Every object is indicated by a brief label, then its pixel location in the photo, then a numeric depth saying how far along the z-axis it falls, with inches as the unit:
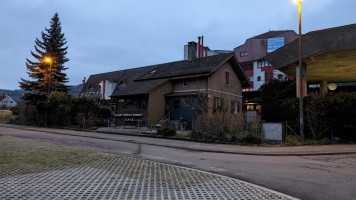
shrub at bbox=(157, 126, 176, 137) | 730.8
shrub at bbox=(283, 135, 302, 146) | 557.1
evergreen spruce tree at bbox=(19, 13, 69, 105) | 1459.2
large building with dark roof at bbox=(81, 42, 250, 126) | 1003.3
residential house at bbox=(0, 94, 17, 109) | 4118.1
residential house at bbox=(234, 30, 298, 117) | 2182.6
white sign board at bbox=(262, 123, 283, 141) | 580.1
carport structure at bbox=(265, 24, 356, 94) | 634.8
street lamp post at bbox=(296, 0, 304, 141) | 580.1
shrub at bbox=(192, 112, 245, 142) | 625.5
